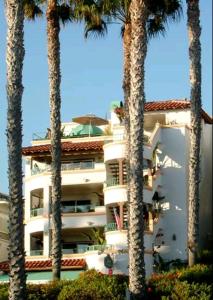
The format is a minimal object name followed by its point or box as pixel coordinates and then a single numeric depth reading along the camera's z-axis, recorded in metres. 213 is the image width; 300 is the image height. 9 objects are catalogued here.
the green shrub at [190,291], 27.20
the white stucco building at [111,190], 45.28
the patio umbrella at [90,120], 55.44
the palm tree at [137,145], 27.31
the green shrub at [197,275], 30.23
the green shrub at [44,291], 27.43
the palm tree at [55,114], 33.53
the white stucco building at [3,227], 55.36
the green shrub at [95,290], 26.95
